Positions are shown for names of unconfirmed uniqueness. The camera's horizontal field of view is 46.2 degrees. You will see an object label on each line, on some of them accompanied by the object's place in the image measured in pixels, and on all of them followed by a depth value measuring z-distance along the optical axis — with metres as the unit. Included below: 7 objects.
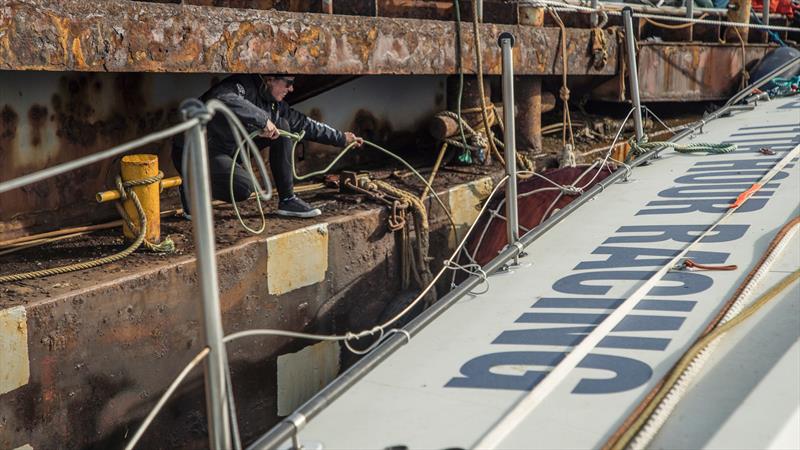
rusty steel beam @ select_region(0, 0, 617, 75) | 3.87
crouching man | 4.77
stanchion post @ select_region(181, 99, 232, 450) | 2.10
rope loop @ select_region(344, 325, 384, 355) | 3.02
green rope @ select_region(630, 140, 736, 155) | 5.55
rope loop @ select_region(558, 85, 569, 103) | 6.73
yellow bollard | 4.29
